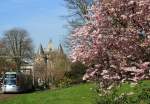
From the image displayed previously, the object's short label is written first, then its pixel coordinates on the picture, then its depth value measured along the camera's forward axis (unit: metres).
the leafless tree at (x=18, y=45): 65.57
